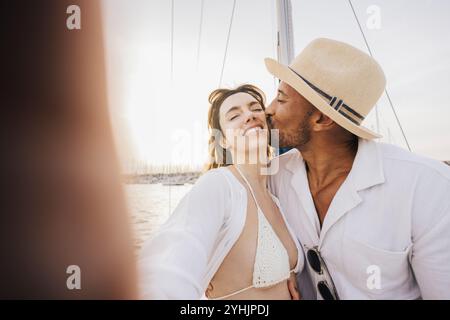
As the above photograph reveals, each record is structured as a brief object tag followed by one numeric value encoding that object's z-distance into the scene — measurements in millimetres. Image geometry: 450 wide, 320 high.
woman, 693
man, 1037
